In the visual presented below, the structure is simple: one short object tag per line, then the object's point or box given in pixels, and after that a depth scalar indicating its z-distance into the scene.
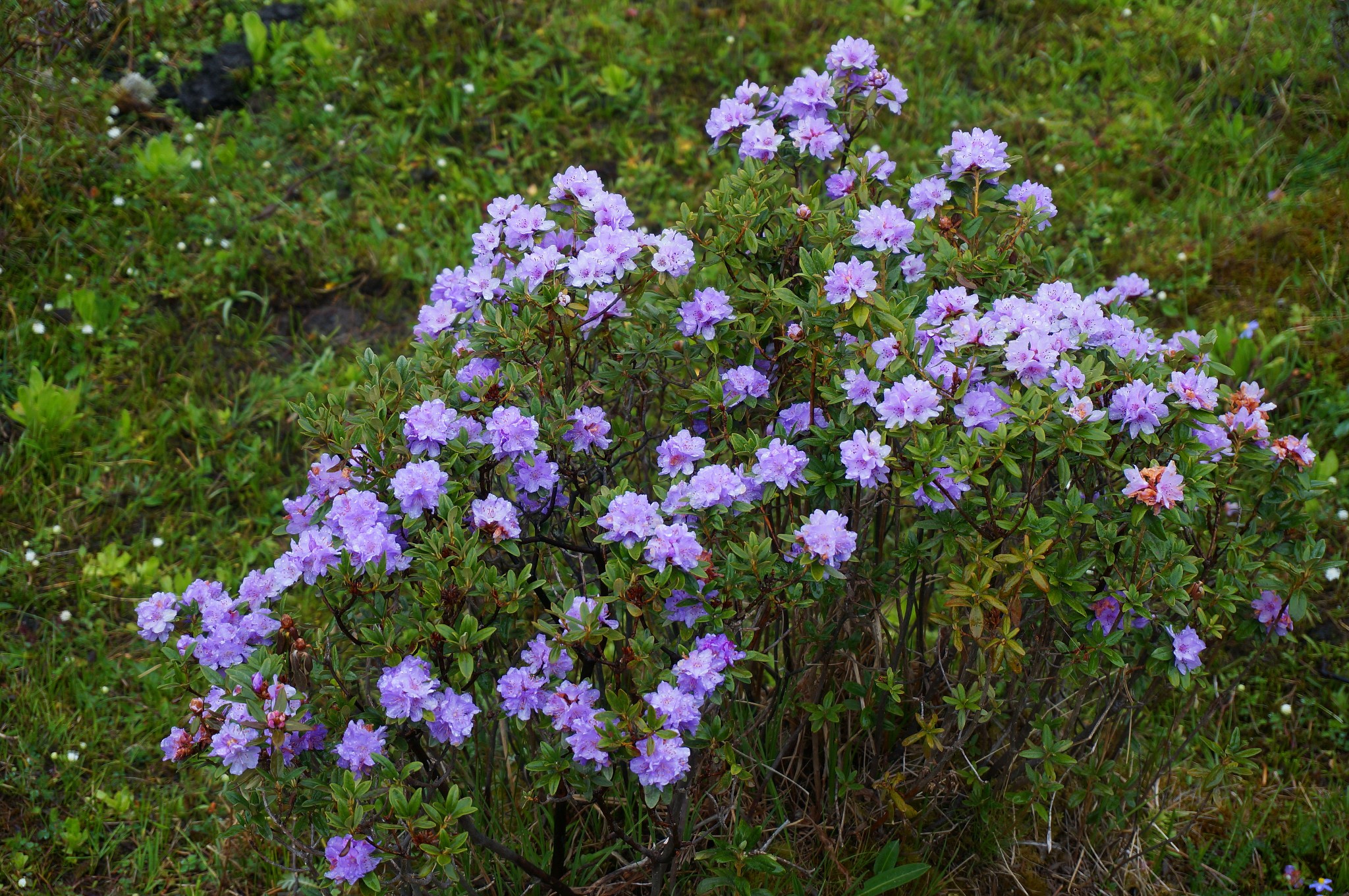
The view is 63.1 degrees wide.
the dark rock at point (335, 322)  3.88
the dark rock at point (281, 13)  4.75
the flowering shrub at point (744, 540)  1.75
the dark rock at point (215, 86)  4.49
